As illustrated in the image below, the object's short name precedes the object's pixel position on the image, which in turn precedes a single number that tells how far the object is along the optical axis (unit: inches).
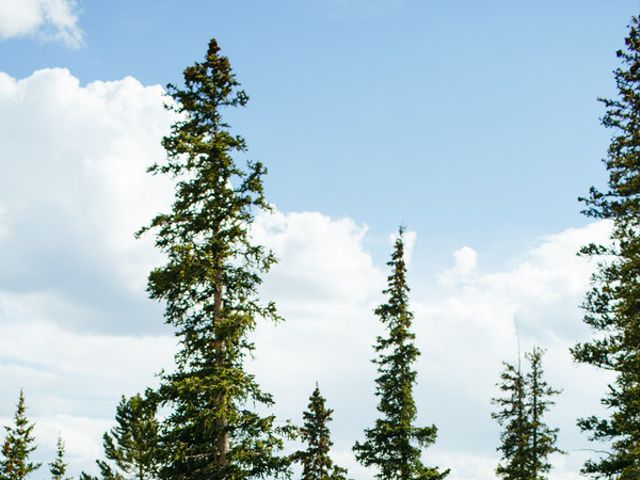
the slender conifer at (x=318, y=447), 1344.7
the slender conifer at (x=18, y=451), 1841.8
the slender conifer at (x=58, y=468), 2112.5
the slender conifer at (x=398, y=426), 1183.6
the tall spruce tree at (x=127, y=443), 1668.3
